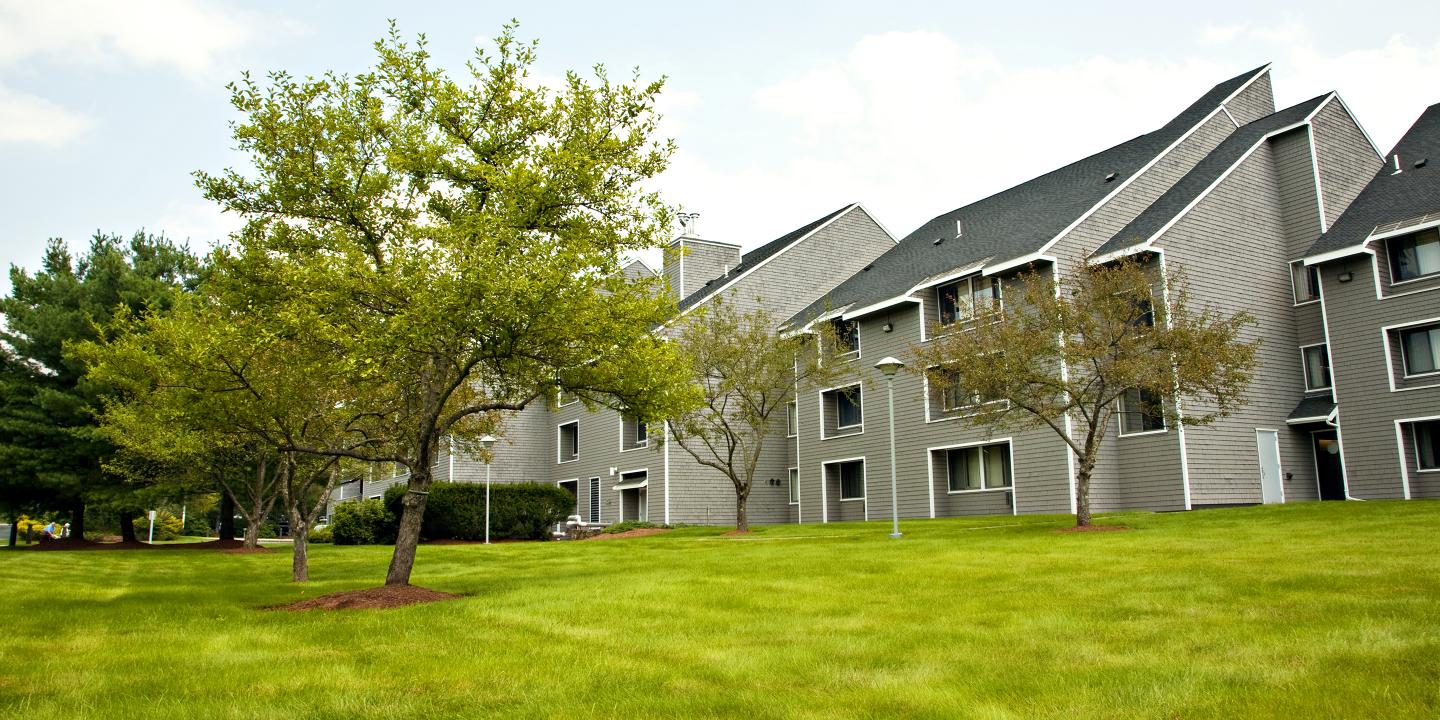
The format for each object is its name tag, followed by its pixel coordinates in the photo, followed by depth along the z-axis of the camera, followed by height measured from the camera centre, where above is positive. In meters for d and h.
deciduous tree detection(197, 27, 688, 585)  12.87 +4.30
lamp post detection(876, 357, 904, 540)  19.70 +2.78
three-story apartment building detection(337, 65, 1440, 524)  24.84 +5.10
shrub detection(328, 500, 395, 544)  33.81 -0.07
